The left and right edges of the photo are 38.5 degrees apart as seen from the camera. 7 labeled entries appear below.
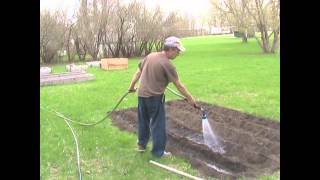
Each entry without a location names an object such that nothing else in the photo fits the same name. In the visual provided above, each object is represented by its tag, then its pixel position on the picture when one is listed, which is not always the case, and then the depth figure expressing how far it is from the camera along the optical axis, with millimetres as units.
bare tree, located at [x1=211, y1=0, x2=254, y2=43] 22484
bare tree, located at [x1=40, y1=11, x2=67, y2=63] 19219
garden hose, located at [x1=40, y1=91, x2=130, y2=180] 5422
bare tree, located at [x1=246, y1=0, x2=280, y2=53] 21516
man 5594
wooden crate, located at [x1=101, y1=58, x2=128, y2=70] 16156
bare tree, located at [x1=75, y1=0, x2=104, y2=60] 20609
